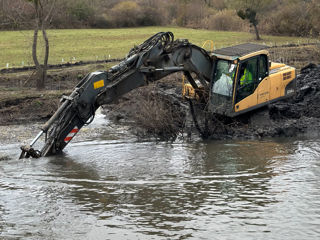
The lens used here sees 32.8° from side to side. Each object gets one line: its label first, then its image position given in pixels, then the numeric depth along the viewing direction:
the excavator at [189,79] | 14.37
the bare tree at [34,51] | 24.38
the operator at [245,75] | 16.06
